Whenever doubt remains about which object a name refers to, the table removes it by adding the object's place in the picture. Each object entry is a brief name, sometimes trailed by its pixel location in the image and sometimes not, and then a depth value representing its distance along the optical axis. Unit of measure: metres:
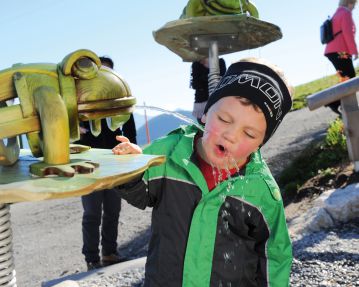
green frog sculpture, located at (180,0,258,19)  3.17
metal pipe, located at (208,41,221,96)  3.22
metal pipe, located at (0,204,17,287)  1.10
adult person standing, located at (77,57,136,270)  3.61
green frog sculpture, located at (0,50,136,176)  1.02
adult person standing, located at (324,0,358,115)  5.82
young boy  1.70
